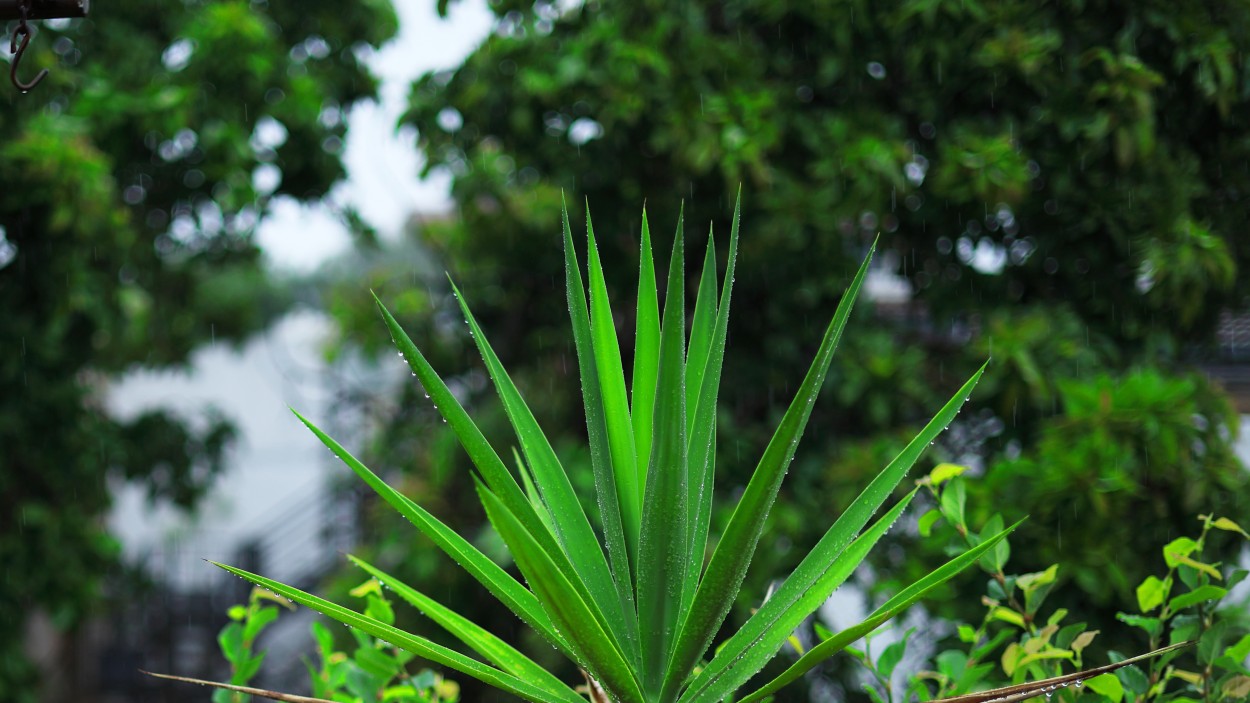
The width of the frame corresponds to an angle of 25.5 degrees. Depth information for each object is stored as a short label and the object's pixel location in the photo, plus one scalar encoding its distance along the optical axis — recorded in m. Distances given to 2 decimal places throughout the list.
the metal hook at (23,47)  2.78
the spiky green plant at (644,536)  2.34
